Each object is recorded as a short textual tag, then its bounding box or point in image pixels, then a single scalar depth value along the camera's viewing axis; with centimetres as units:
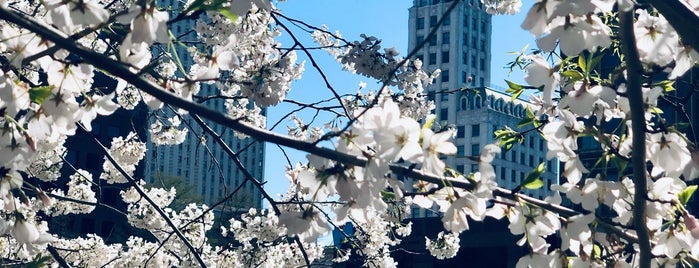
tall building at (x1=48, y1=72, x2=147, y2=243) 4362
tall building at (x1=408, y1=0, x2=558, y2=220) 7956
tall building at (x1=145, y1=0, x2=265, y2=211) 9638
